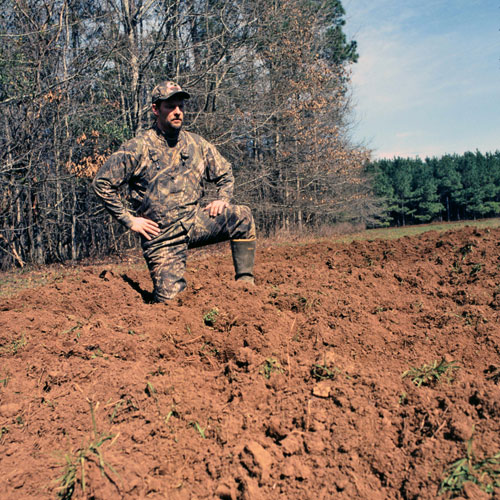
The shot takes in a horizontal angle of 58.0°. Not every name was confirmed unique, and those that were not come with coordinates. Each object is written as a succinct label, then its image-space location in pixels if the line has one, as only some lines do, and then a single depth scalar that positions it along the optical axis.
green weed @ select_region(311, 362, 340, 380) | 2.31
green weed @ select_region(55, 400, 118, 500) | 1.75
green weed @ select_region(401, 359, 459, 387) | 2.27
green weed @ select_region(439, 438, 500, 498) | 1.61
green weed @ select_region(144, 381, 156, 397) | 2.32
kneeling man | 4.15
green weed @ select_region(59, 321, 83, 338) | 3.33
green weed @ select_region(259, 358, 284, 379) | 2.42
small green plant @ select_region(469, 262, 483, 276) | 4.81
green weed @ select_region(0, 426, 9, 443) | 2.22
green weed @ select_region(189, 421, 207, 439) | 2.05
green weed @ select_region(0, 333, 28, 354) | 3.15
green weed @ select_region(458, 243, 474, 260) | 5.87
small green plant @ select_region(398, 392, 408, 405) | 2.09
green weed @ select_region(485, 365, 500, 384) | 2.33
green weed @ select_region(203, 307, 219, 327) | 3.24
